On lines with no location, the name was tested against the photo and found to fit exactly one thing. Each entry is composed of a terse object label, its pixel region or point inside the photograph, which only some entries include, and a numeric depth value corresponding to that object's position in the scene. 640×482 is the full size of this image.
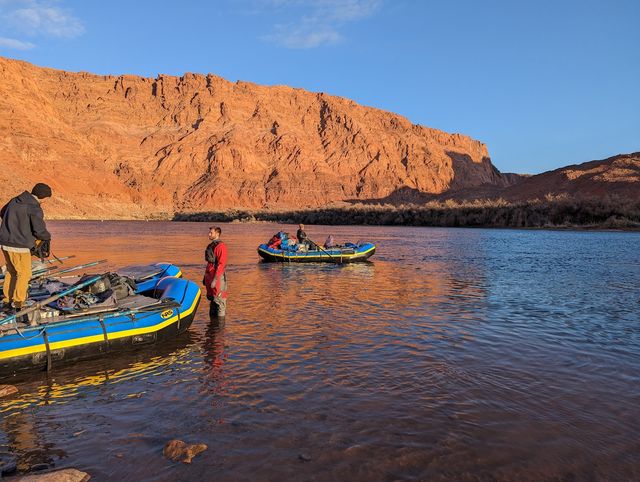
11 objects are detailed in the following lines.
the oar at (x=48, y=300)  6.79
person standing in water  9.39
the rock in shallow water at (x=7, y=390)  6.01
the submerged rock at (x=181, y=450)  4.52
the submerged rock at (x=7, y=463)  4.22
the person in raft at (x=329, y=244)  21.91
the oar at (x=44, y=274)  10.16
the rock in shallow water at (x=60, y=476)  3.96
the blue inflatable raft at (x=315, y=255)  21.05
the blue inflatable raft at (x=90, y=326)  6.66
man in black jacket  7.42
